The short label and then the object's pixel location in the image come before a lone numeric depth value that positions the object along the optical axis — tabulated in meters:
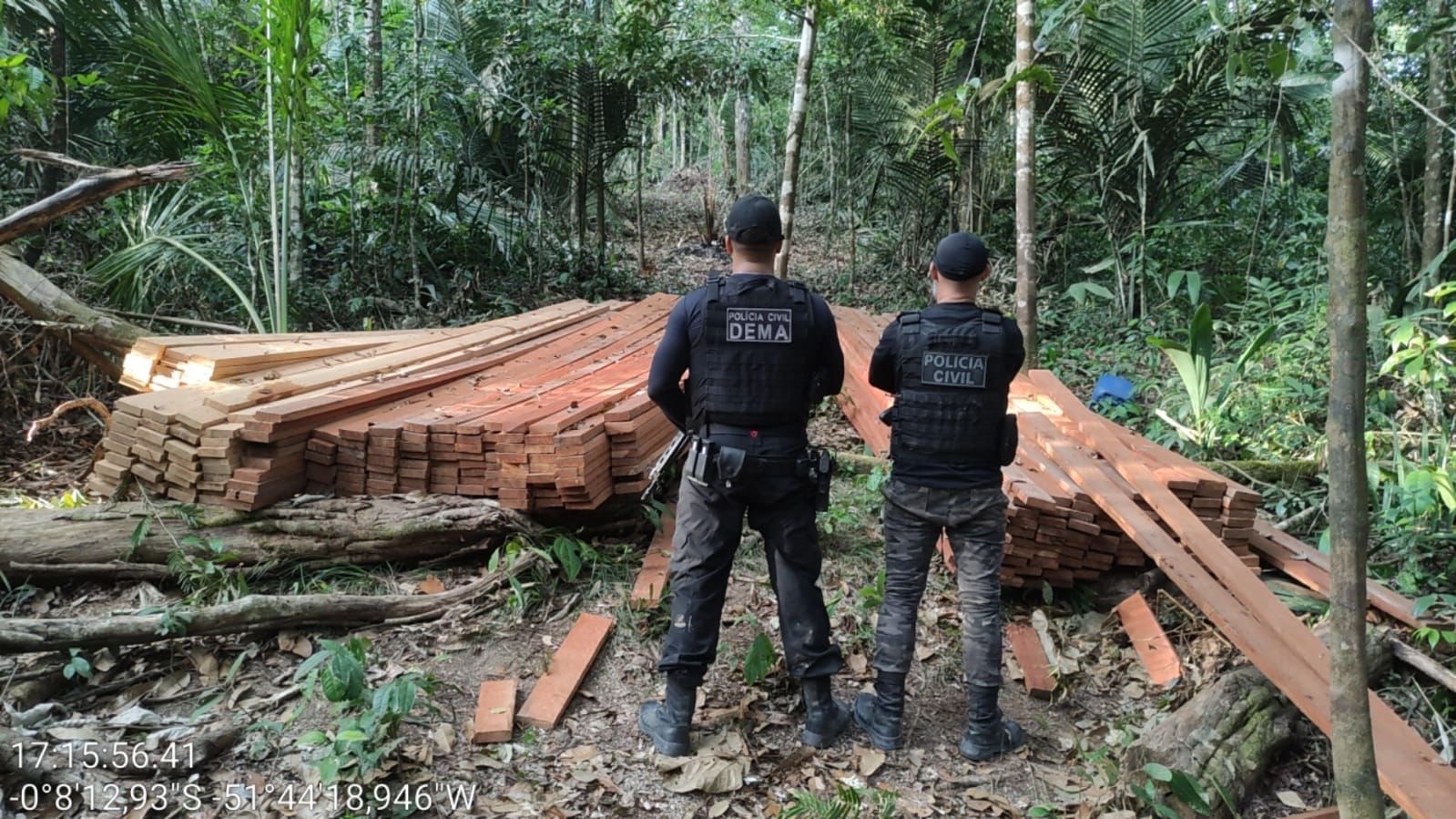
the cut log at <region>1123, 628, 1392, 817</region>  2.91
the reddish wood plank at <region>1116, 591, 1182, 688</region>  3.59
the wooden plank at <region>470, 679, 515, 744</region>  3.04
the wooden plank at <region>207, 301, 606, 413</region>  4.11
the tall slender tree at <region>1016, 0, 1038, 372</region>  5.90
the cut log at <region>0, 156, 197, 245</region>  5.02
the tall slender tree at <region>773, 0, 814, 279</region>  7.43
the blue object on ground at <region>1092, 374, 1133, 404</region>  6.63
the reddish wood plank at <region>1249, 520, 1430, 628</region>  3.67
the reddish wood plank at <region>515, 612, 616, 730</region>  3.18
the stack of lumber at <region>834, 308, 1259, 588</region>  3.89
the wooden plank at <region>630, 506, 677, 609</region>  3.84
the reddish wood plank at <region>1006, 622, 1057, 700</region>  3.57
